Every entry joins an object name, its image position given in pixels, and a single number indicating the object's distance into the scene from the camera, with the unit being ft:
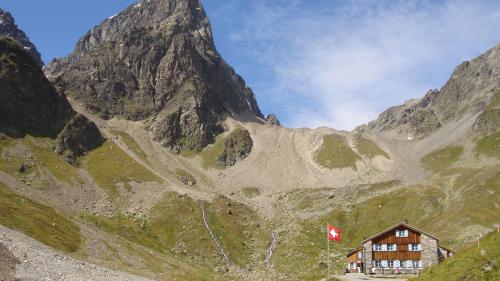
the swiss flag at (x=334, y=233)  240.73
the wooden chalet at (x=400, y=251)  335.47
